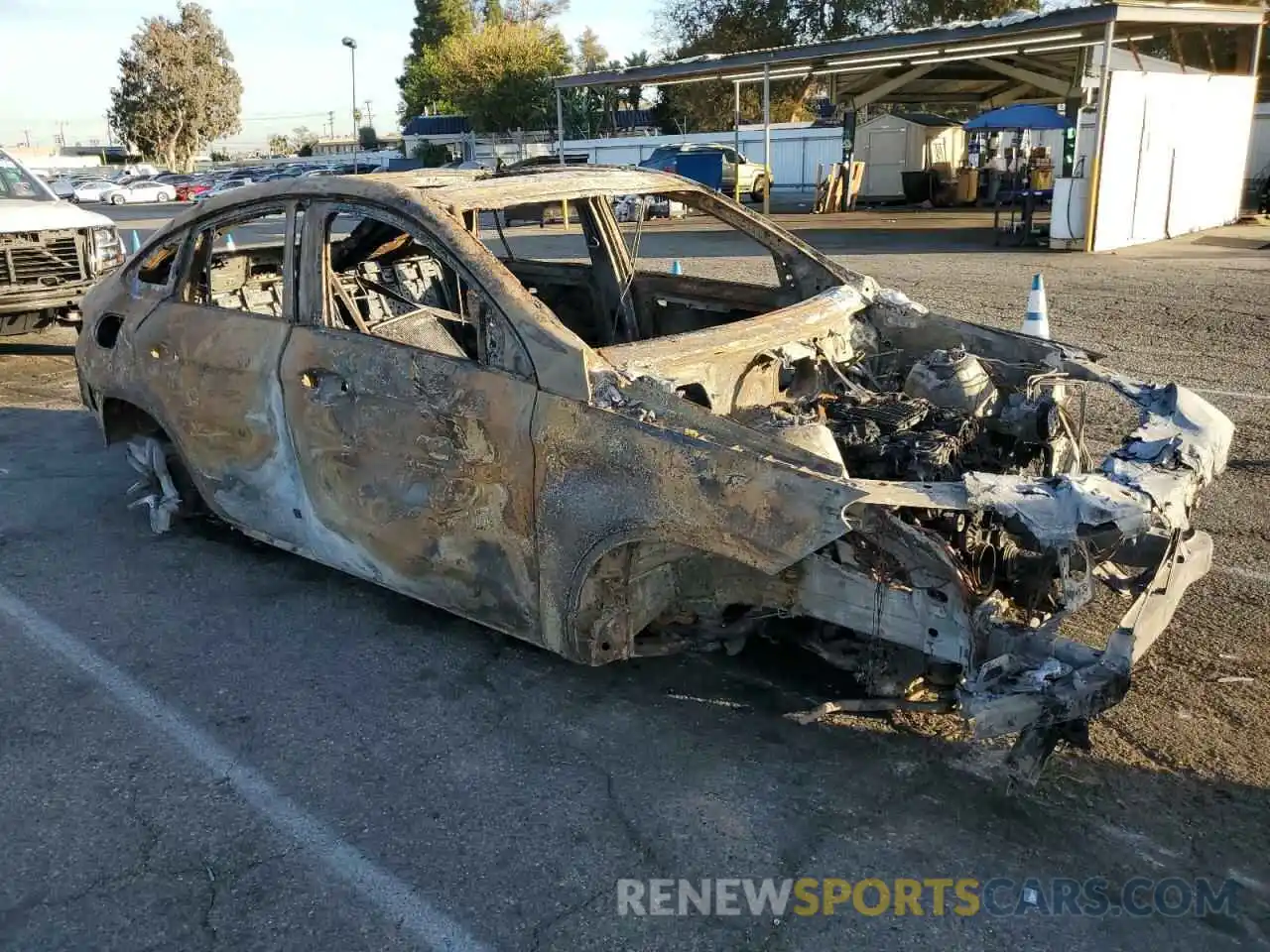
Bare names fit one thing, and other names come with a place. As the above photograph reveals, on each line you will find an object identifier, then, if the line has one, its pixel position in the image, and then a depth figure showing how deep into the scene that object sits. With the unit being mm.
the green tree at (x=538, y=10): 75062
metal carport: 16422
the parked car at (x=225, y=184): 36281
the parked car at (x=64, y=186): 40319
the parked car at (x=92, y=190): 41812
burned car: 2955
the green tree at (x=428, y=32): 65500
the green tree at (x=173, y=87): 64250
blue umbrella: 21562
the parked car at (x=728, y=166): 28266
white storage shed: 27750
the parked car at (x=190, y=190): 41506
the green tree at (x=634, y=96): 52262
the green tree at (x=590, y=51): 73625
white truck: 9312
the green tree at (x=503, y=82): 48094
